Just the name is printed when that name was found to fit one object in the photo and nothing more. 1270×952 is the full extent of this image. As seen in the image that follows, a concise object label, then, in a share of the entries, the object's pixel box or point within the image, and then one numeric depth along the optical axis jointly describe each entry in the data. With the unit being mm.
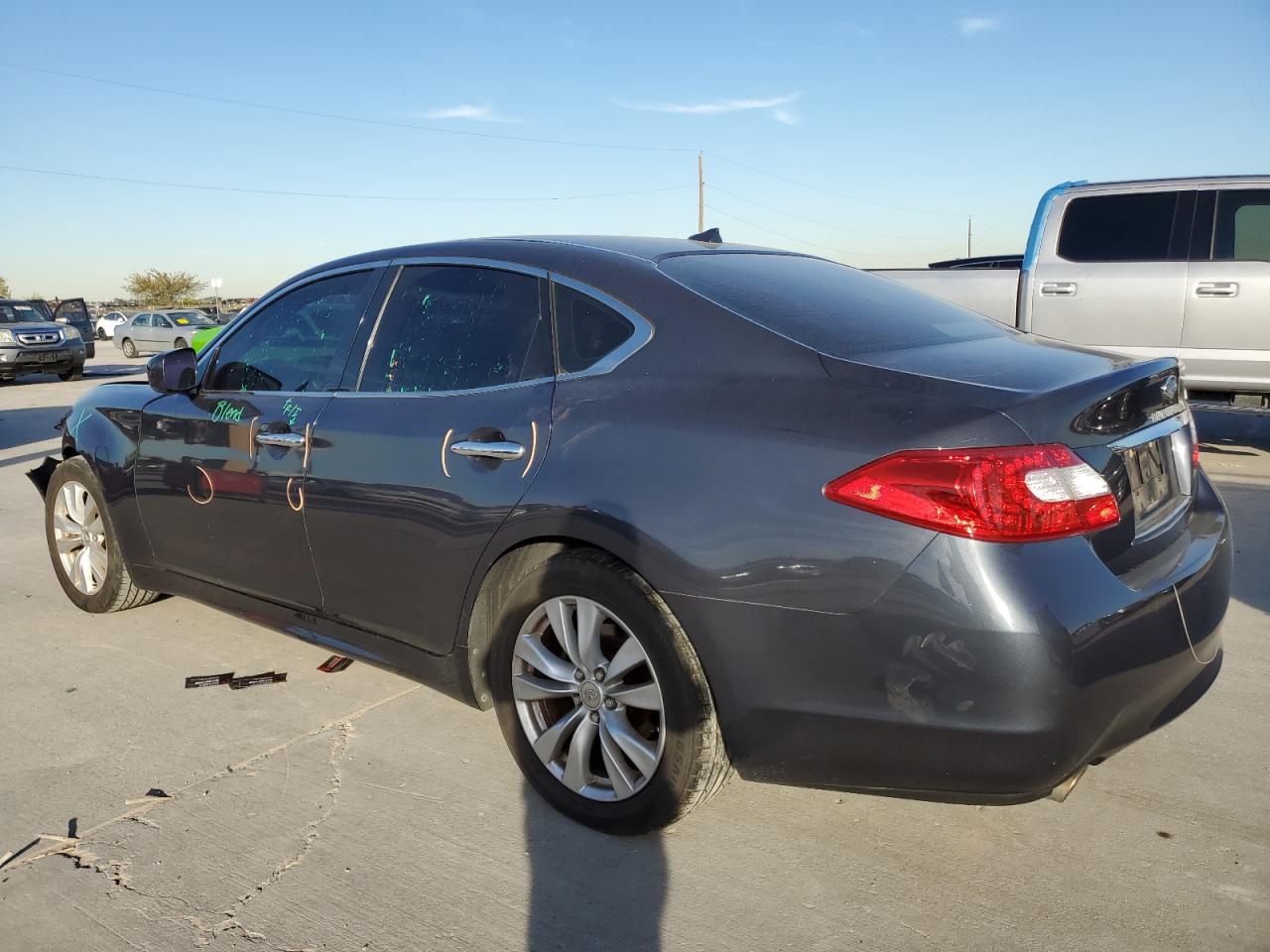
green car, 16359
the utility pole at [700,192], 46469
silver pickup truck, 7812
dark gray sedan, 2258
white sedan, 42725
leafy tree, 69625
